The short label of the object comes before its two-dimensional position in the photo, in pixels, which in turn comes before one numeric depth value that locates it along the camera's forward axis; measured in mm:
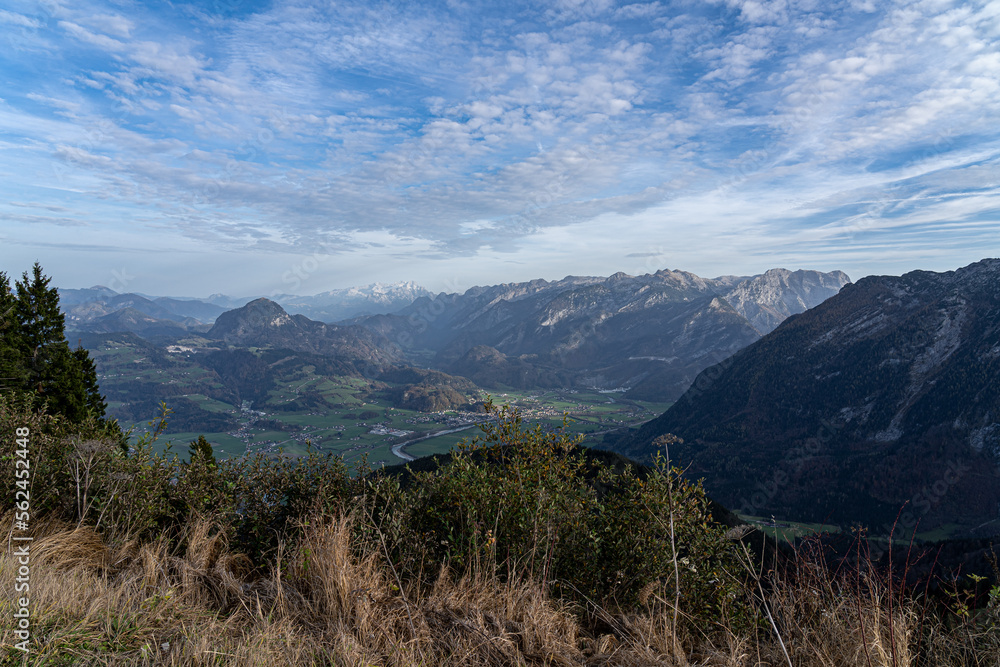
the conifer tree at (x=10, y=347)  31906
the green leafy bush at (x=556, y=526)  7974
